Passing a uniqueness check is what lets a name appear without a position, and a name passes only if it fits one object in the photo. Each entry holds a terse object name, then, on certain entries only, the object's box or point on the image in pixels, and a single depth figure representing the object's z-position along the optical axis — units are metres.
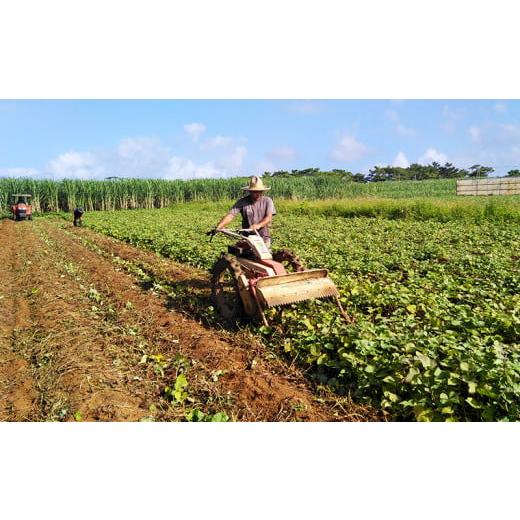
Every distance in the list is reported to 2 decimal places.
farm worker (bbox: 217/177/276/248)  6.37
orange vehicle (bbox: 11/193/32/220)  25.20
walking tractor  5.22
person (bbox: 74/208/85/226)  21.61
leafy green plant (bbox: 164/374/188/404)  4.06
